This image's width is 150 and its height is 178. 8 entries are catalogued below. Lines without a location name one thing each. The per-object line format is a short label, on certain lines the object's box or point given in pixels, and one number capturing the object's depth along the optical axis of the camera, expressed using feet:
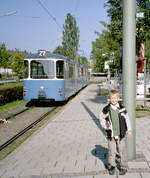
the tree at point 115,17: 40.52
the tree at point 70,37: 171.25
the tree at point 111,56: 61.00
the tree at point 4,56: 157.59
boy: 13.56
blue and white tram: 46.96
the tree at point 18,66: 167.35
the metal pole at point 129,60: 15.53
